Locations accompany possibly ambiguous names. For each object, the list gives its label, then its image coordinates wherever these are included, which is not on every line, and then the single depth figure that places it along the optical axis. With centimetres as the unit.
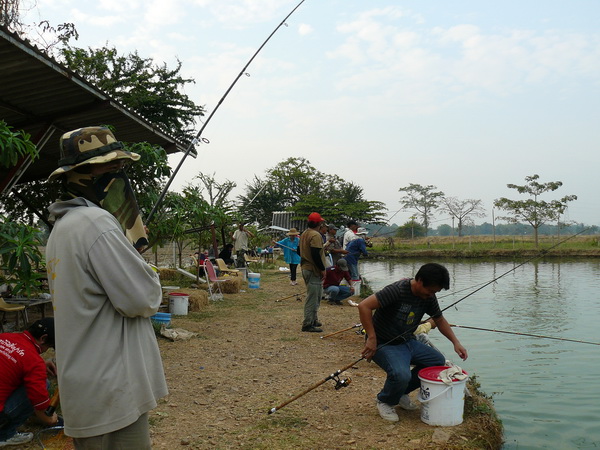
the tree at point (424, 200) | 4944
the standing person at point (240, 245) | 1594
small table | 530
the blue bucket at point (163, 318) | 719
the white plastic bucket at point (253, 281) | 1311
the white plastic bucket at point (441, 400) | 383
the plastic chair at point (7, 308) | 495
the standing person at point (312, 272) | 739
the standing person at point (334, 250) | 1086
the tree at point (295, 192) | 4094
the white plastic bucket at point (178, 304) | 849
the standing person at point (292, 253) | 1393
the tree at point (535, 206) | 3212
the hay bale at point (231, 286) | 1162
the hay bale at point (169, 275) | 1362
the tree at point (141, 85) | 1490
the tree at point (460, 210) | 3844
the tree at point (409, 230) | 4108
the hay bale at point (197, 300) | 902
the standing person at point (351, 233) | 1123
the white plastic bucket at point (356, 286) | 1132
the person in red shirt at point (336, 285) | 1020
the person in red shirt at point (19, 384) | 323
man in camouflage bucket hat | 174
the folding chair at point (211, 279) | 1045
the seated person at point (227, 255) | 1603
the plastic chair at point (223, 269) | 1298
